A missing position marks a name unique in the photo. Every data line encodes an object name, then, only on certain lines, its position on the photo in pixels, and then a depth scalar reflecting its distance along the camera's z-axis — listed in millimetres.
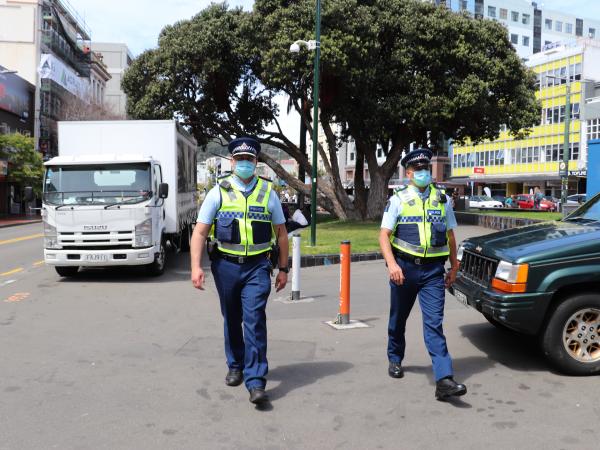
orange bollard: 6749
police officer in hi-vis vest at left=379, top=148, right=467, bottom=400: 4609
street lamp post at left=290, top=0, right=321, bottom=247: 15469
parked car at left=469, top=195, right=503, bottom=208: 49094
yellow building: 54656
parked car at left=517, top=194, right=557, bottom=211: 41312
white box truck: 10336
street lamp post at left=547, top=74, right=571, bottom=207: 30109
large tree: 21156
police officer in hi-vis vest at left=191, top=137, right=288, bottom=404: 4449
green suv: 4914
